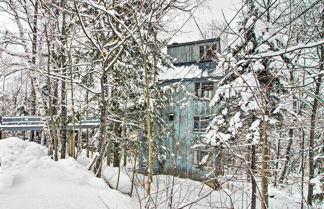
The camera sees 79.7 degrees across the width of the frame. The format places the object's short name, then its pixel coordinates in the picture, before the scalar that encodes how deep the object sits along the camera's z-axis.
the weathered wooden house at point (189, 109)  13.71
